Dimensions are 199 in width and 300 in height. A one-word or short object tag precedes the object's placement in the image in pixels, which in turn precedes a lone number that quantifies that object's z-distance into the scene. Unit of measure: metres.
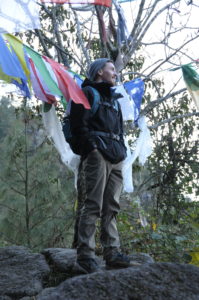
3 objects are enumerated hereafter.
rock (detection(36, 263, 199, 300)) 2.67
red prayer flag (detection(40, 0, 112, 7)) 4.86
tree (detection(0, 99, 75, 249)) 11.28
